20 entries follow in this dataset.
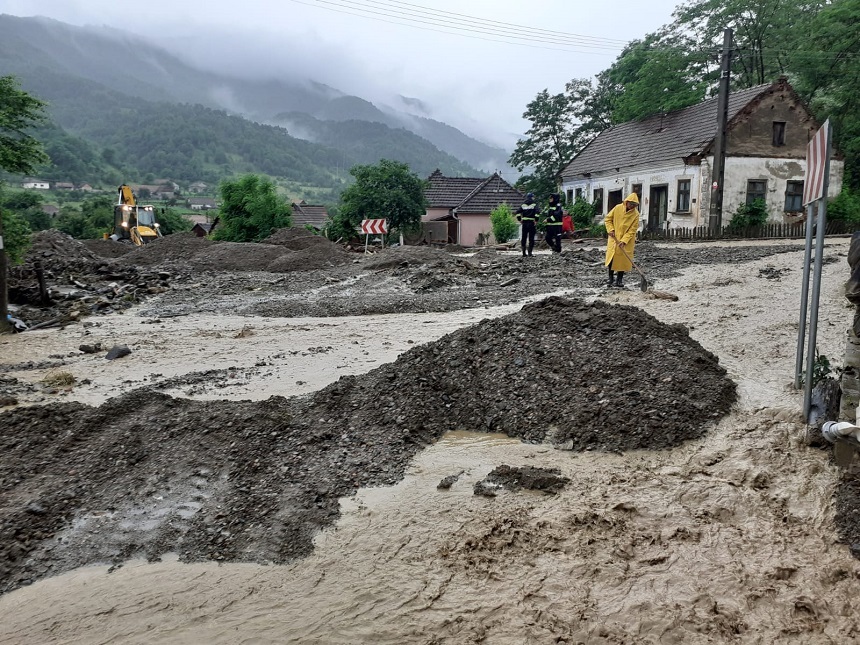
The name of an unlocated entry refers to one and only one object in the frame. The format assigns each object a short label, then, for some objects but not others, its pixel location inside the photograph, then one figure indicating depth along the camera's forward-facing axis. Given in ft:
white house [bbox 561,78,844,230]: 88.48
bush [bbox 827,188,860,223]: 82.84
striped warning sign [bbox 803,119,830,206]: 14.53
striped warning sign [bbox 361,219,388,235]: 86.38
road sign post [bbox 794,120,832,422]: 14.52
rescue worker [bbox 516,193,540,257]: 64.39
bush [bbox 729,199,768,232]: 86.74
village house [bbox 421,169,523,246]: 143.43
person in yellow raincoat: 39.60
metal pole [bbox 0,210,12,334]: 35.22
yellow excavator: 105.40
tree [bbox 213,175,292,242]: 120.98
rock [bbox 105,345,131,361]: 28.90
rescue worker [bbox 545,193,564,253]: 64.38
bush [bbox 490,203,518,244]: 111.75
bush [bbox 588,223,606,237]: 96.98
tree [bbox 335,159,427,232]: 115.24
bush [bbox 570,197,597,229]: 110.01
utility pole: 75.56
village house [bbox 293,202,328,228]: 209.73
